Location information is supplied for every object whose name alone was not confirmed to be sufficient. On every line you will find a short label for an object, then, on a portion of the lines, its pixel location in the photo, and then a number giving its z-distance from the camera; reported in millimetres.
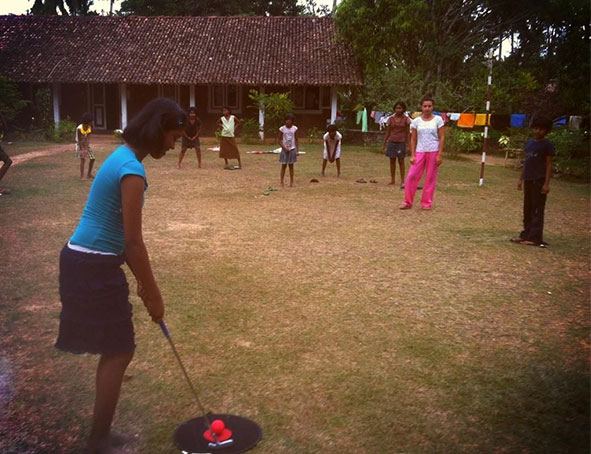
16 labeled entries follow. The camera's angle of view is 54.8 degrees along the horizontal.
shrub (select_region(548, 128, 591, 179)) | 14039
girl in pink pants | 8844
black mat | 2770
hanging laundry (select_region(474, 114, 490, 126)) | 18656
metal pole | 10677
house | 23062
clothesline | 18461
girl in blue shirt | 2422
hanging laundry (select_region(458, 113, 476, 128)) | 18688
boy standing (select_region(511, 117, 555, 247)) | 6648
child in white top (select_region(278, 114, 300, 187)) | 11102
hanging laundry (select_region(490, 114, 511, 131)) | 22523
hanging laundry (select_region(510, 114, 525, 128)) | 19188
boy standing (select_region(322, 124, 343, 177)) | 12359
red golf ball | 2820
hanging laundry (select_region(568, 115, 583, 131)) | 15203
